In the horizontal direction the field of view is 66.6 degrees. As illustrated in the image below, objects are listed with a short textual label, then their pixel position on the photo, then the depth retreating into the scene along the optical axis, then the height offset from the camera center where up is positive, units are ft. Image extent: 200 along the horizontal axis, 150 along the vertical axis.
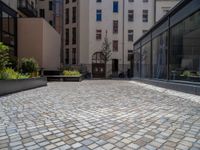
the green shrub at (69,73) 53.03 -0.55
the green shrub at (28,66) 33.35 +1.18
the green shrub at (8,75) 22.82 -0.56
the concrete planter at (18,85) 21.83 -2.28
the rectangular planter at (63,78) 48.47 -2.18
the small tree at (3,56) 22.31 +2.31
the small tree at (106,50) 82.07 +11.71
